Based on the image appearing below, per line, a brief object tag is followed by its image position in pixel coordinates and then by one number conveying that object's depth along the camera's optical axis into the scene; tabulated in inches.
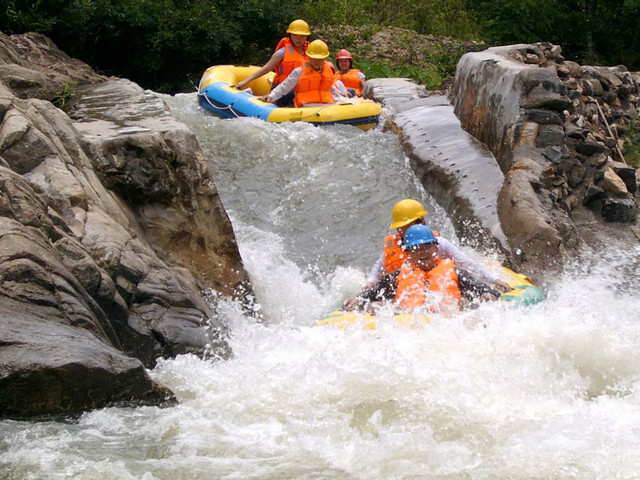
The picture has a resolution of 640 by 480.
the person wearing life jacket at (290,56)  487.2
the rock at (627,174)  367.9
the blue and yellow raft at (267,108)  452.1
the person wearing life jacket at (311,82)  466.0
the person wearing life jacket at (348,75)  554.6
